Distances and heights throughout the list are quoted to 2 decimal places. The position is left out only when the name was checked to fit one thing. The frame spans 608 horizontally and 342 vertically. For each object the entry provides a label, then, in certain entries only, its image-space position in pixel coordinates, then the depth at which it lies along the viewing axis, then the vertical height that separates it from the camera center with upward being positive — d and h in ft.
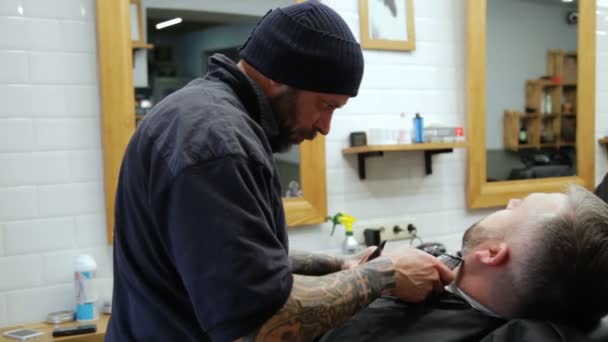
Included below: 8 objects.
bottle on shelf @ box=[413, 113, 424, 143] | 8.80 +0.04
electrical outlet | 8.75 -1.43
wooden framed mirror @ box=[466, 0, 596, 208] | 9.97 +0.51
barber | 3.32 -0.41
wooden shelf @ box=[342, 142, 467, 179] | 8.41 -0.23
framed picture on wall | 8.64 +1.65
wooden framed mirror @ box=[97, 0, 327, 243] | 7.05 +0.69
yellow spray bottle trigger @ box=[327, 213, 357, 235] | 8.34 -1.23
